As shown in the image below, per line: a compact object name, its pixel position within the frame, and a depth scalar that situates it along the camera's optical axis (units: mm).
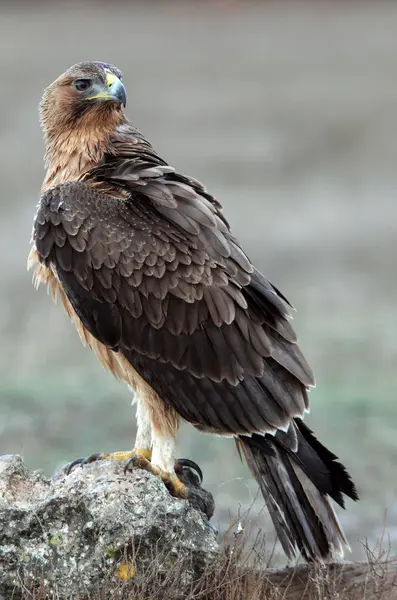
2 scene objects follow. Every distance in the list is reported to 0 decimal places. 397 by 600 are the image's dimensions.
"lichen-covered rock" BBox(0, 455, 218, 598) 12320
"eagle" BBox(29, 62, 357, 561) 13430
